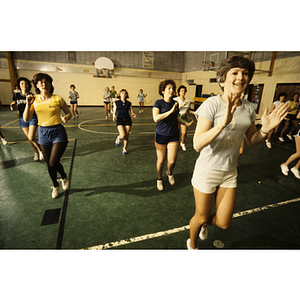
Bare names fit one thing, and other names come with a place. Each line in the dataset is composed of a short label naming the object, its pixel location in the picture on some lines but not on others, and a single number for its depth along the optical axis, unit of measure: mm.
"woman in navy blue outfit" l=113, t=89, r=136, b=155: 5047
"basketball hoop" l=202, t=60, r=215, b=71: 14980
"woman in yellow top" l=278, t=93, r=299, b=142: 6755
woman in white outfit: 1555
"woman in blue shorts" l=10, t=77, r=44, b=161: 4359
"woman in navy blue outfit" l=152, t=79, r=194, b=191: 3217
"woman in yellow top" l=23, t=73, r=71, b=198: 2889
